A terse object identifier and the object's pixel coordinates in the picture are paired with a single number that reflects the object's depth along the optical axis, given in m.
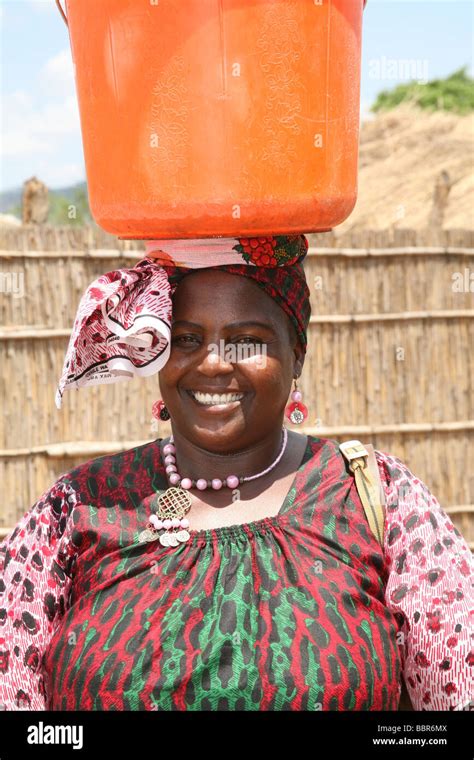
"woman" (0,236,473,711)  2.06
